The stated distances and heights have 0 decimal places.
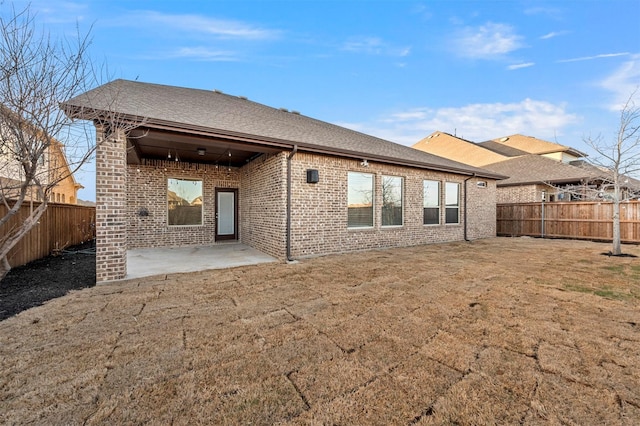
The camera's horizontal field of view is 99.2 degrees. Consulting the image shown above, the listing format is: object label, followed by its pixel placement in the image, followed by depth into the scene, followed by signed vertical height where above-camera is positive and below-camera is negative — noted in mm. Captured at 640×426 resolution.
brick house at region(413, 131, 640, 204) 13875 +3110
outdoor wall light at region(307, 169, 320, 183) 6961 +880
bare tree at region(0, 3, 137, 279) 3904 +1641
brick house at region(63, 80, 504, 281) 4832 +829
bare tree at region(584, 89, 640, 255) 7742 +1771
